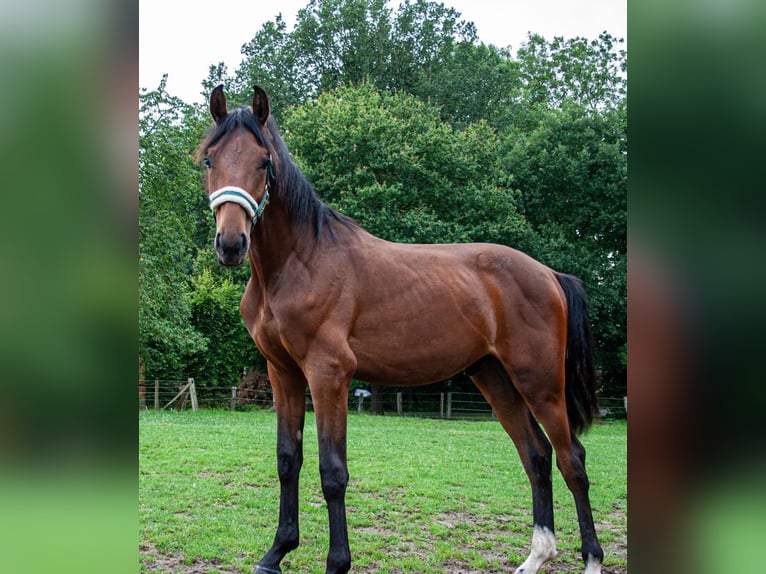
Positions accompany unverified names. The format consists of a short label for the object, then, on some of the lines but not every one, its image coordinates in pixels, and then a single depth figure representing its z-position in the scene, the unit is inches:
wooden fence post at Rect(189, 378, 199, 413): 805.2
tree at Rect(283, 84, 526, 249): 754.8
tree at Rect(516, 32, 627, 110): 1064.2
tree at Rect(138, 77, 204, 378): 674.2
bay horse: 149.0
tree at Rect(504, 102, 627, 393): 785.6
